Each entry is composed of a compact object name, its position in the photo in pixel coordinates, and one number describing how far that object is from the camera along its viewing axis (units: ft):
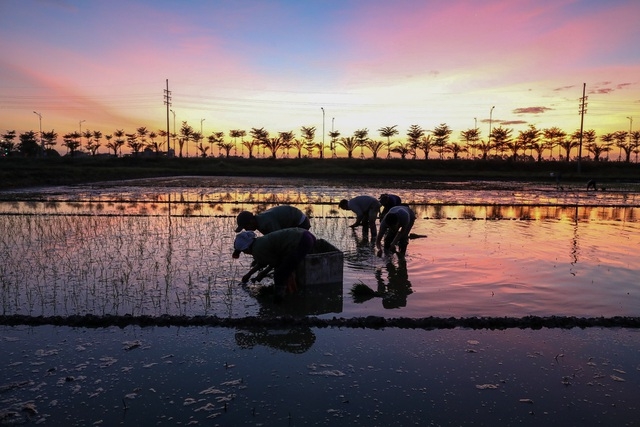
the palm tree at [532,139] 258.57
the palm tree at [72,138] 273.91
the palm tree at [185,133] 290.78
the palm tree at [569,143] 261.36
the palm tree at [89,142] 284.20
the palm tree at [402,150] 272.31
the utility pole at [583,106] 168.86
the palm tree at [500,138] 265.95
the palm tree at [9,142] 266.16
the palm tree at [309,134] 280.92
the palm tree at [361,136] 272.31
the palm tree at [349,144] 275.39
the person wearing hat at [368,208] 35.60
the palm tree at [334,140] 279.90
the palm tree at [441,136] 269.03
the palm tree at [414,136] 272.31
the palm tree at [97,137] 286.25
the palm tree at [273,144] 278.67
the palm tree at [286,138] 280.31
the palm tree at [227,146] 296.10
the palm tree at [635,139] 263.70
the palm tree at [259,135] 280.92
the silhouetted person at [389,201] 34.45
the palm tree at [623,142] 266.36
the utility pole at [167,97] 194.90
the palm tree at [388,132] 269.03
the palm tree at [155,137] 290.87
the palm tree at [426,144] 272.31
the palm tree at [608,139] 271.08
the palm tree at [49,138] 283.18
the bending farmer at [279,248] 19.57
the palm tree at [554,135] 263.29
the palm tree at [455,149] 274.36
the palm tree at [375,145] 274.57
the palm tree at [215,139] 296.71
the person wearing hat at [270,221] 21.31
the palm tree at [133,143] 287.69
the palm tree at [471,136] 270.46
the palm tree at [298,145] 283.38
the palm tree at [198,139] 290.99
